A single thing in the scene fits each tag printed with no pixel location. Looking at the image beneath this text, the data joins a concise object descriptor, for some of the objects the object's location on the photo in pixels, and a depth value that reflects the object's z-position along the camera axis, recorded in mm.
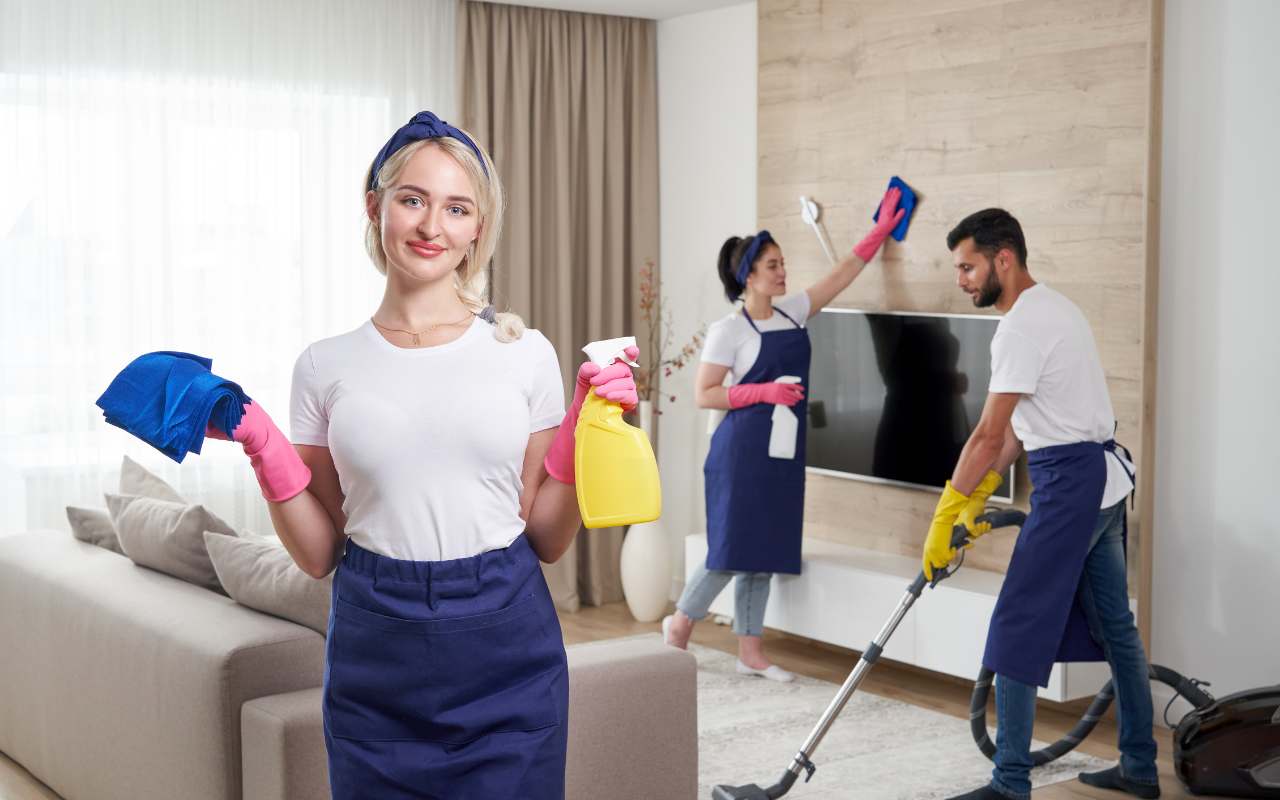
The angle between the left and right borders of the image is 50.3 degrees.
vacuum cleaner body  3482
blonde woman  1784
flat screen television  4684
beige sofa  2615
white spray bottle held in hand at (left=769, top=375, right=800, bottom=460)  4789
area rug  3711
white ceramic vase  5688
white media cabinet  4324
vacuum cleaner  3395
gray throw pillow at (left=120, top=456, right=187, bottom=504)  3762
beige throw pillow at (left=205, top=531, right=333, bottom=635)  2793
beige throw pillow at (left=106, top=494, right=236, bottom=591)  3219
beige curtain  5875
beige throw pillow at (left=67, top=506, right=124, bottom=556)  3742
